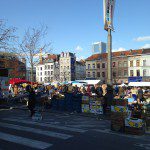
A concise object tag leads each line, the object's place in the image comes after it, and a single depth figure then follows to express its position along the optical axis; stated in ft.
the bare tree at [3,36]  50.05
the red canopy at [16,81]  56.21
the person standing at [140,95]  35.49
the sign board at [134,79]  131.67
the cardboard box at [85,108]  31.13
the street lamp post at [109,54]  28.70
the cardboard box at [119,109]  20.58
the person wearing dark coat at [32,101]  28.18
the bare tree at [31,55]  51.02
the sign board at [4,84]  35.77
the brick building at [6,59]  62.56
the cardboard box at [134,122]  19.13
